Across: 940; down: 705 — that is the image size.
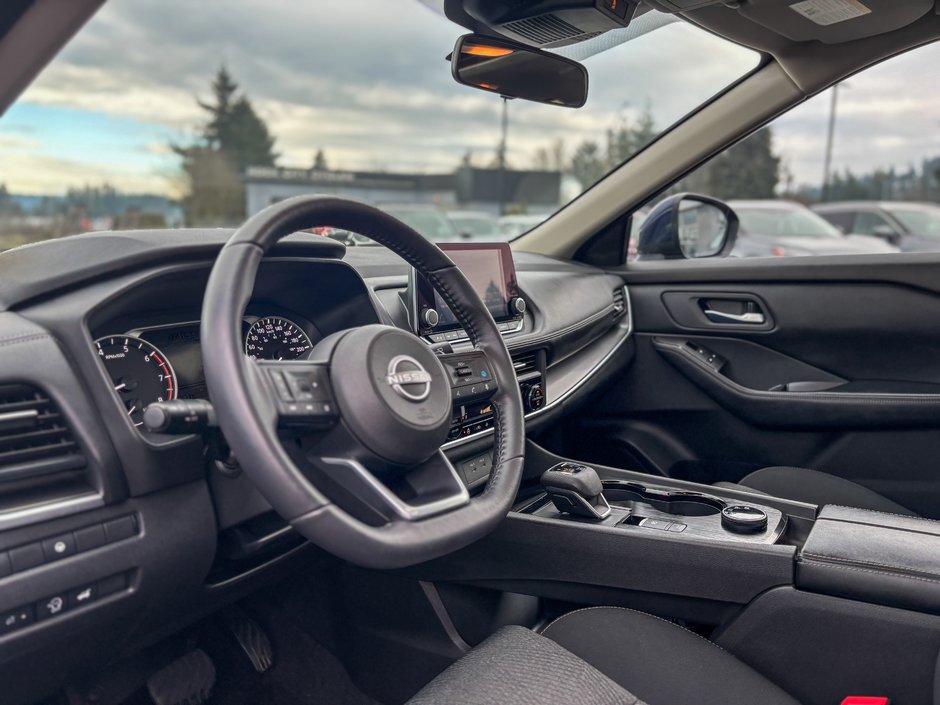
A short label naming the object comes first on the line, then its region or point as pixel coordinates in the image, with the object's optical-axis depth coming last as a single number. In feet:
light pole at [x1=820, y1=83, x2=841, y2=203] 38.49
